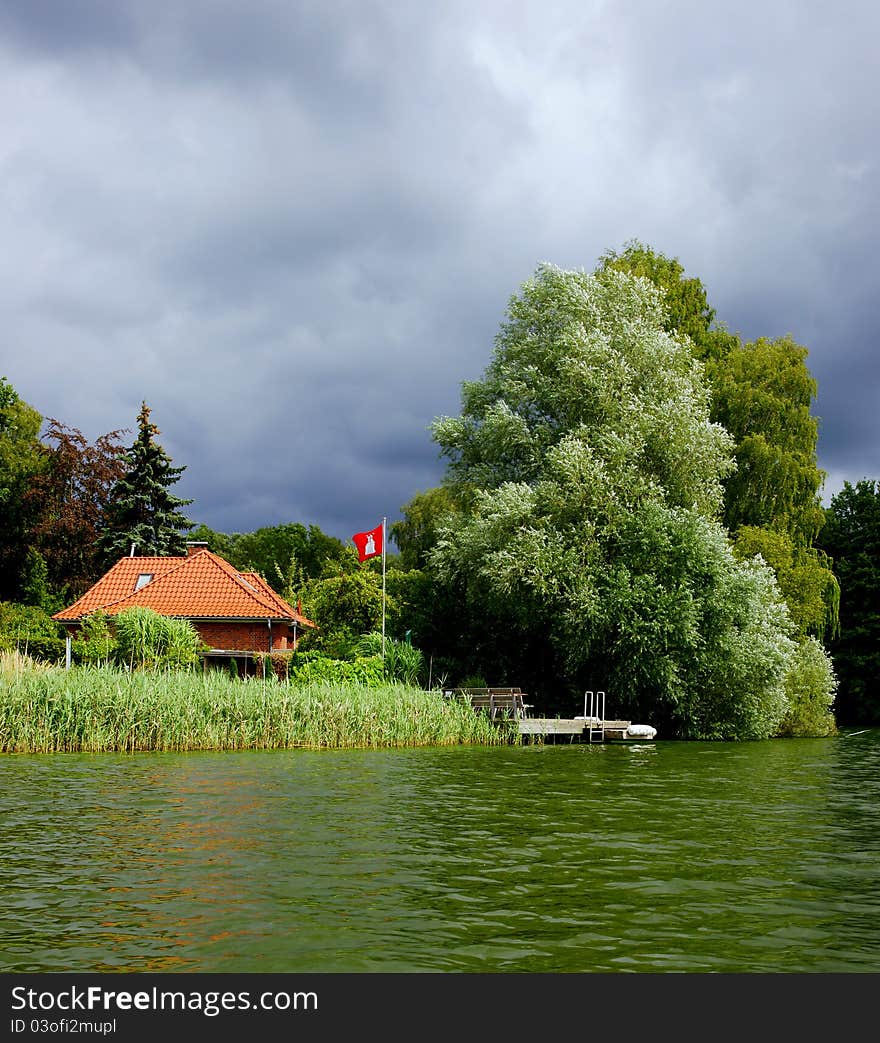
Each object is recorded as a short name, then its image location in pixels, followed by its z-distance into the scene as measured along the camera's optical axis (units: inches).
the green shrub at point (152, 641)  1305.4
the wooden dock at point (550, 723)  1298.0
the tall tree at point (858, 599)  2329.0
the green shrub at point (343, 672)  1290.6
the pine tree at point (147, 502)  2349.9
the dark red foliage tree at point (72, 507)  2315.5
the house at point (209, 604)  1742.1
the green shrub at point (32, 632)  1695.4
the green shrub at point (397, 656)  1379.2
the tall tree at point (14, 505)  2428.6
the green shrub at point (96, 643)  1313.7
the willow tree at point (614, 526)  1360.7
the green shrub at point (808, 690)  1573.6
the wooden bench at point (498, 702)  1310.3
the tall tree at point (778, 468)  1659.7
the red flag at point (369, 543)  1434.5
